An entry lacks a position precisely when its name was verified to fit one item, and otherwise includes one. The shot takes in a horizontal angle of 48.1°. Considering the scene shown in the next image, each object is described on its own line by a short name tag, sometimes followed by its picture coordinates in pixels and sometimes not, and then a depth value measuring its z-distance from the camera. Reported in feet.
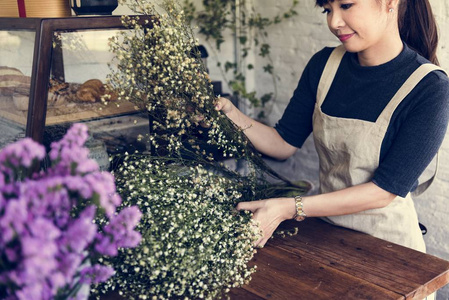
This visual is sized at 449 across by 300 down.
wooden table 4.14
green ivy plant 10.16
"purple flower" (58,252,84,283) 2.45
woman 5.34
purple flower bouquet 2.32
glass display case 4.44
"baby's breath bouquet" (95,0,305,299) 4.00
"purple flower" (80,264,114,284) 2.84
